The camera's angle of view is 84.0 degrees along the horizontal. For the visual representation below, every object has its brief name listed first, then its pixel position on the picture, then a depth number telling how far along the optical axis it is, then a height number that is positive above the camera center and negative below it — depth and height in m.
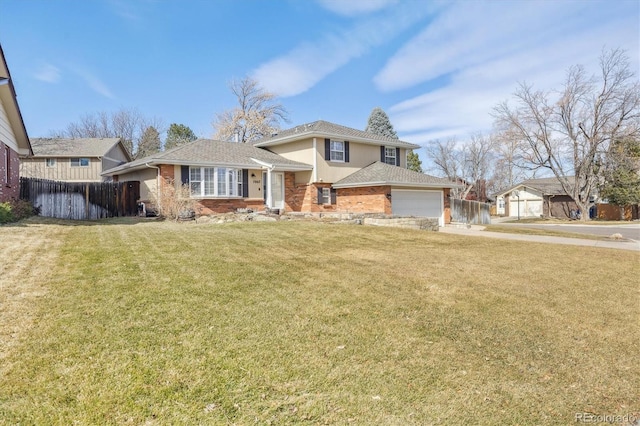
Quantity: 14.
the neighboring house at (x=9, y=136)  12.19 +3.26
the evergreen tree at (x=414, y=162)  47.08 +6.63
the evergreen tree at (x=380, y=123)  39.34 +9.84
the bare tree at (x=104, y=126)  46.38 +11.61
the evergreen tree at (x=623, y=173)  31.03 +3.25
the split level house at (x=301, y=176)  18.20 +2.06
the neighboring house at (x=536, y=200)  41.34 +1.20
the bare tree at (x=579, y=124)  29.62 +7.62
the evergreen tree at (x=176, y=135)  46.09 +10.28
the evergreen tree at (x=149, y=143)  45.84 +9.37
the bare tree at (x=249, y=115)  40.78 +11.48
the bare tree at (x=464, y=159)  49.62 +7.28
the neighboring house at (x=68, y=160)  30.92 +4.91
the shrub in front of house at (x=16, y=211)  10.29 +0.16
